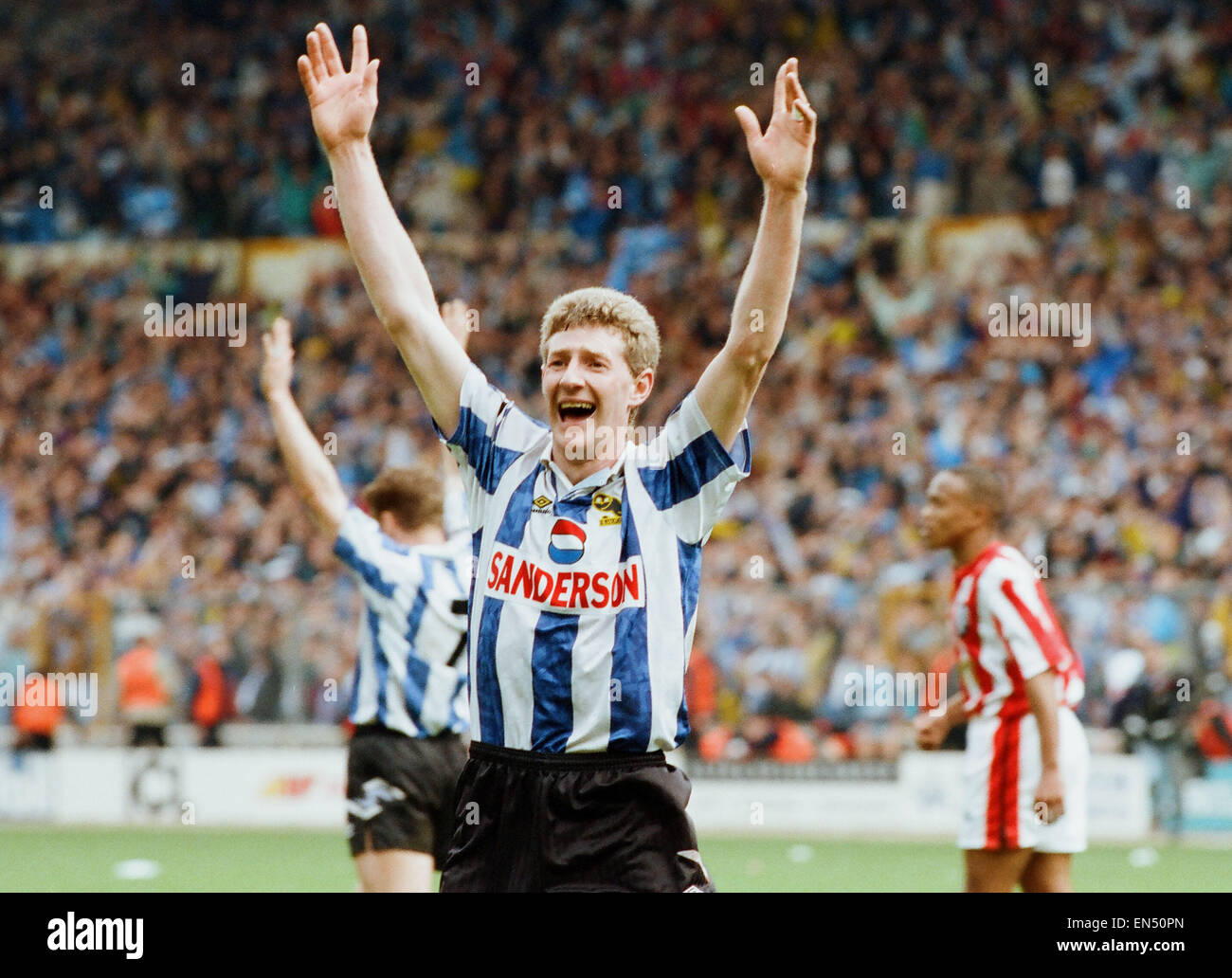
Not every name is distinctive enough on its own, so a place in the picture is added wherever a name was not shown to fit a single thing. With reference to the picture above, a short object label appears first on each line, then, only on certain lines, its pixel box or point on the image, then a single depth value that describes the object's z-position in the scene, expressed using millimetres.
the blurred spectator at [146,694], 15195
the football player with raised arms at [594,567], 3885
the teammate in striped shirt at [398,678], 6641
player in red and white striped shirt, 6754
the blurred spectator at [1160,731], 14125
